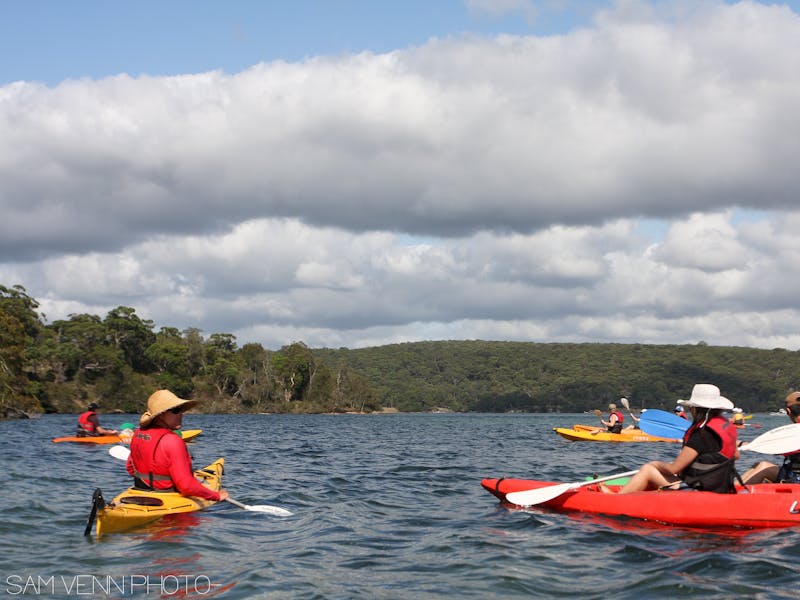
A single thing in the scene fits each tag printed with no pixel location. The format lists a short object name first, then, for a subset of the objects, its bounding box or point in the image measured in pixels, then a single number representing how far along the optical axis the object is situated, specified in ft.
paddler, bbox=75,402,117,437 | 83.46
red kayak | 32.50
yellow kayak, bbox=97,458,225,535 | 29.94
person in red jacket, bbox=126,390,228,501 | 31.48
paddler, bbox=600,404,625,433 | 94.73
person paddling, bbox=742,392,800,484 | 37.76
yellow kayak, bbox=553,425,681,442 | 94.22
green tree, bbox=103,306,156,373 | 337.93
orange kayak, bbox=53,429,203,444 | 81.62
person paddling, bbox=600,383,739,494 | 33.14
